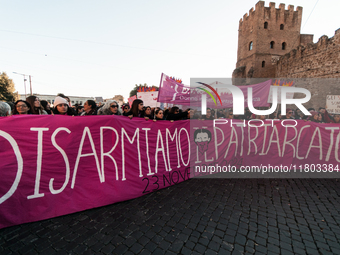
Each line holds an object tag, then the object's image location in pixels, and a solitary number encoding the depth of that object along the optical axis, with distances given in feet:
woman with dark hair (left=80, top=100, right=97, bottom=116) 13.44
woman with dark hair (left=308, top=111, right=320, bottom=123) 18.85
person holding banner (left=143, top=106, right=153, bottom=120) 15.81
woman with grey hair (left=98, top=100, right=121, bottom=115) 14.17
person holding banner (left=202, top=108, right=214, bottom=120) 20.56
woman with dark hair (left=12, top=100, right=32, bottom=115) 10.18
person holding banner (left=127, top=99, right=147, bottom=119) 14.87
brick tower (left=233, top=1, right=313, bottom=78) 92.84
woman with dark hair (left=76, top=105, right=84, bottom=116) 22.54
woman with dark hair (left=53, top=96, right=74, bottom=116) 11.71
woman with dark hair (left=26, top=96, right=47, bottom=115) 12.34
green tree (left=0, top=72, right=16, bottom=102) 110.11
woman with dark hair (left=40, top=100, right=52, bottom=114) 16.87
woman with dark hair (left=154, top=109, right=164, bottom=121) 15.17
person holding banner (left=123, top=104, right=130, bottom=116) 19.35
